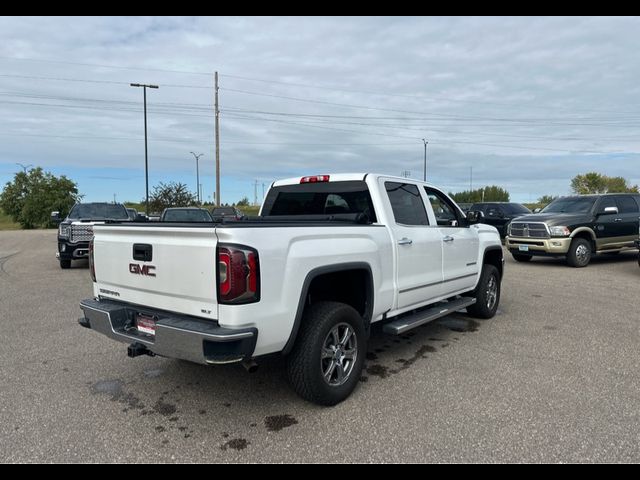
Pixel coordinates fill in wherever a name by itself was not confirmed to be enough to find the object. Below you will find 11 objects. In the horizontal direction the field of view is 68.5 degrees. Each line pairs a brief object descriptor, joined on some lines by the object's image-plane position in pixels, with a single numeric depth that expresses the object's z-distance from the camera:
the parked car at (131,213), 13.87
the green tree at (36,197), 54.50
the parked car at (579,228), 12.35
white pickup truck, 3.10
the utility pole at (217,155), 30.69
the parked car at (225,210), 25.09
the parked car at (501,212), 19.77
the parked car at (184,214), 15.83
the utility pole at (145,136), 29.02
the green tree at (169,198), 48.88
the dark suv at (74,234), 11.96
